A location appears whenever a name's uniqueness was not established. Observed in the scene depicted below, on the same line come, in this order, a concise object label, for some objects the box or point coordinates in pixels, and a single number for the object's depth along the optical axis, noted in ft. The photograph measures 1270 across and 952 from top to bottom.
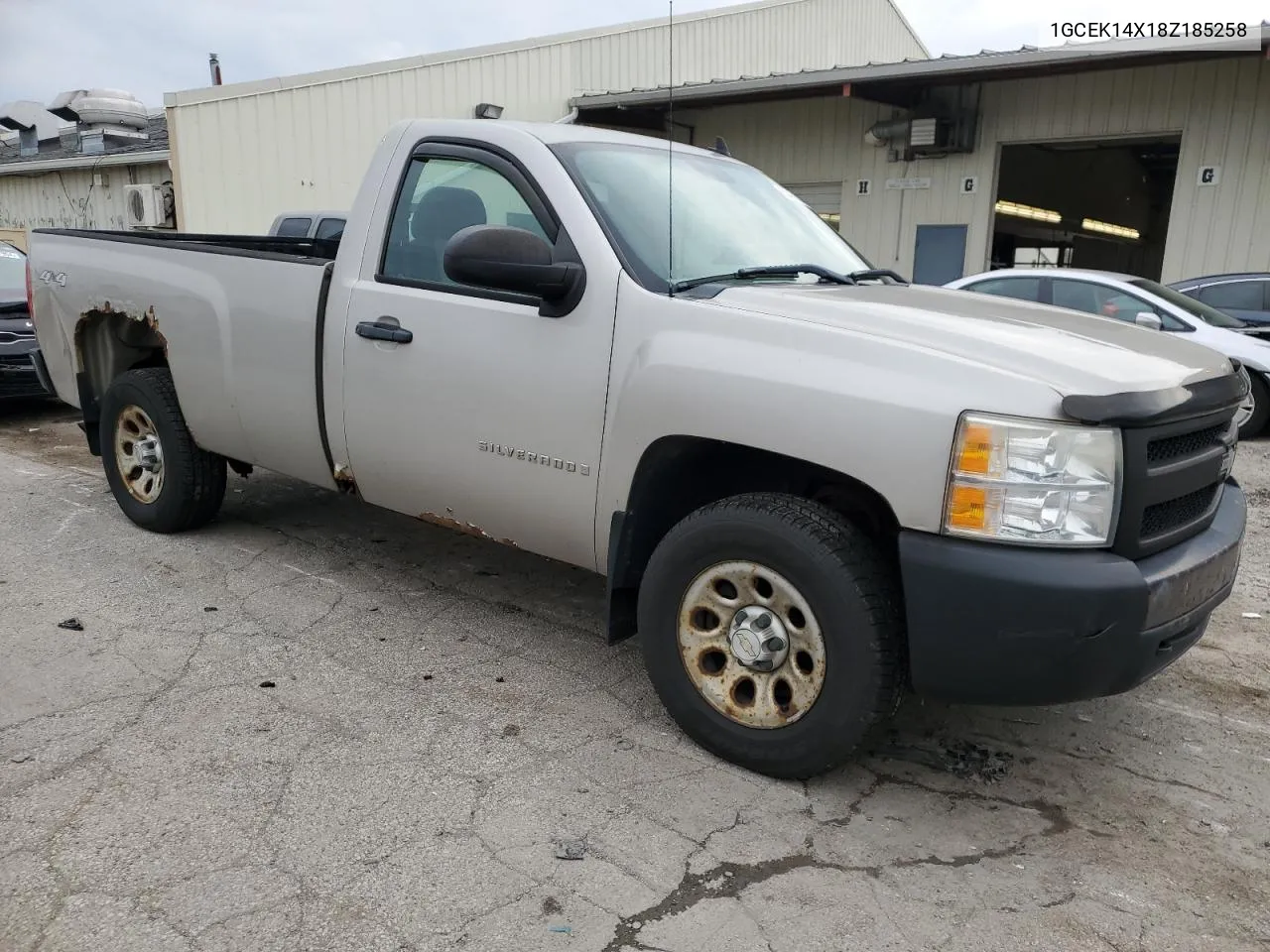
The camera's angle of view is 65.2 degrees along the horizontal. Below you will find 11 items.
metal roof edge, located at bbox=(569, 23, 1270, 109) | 36.73
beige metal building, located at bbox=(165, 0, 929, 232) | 46.34
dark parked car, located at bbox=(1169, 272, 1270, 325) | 32.27
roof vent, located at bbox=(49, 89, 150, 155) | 63.87
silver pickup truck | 8.34
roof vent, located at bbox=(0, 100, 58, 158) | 72.23
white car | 29.35
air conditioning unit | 52.01
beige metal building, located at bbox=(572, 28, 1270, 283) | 39.32
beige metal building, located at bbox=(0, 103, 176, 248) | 57.26
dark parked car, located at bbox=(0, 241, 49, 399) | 28.58
